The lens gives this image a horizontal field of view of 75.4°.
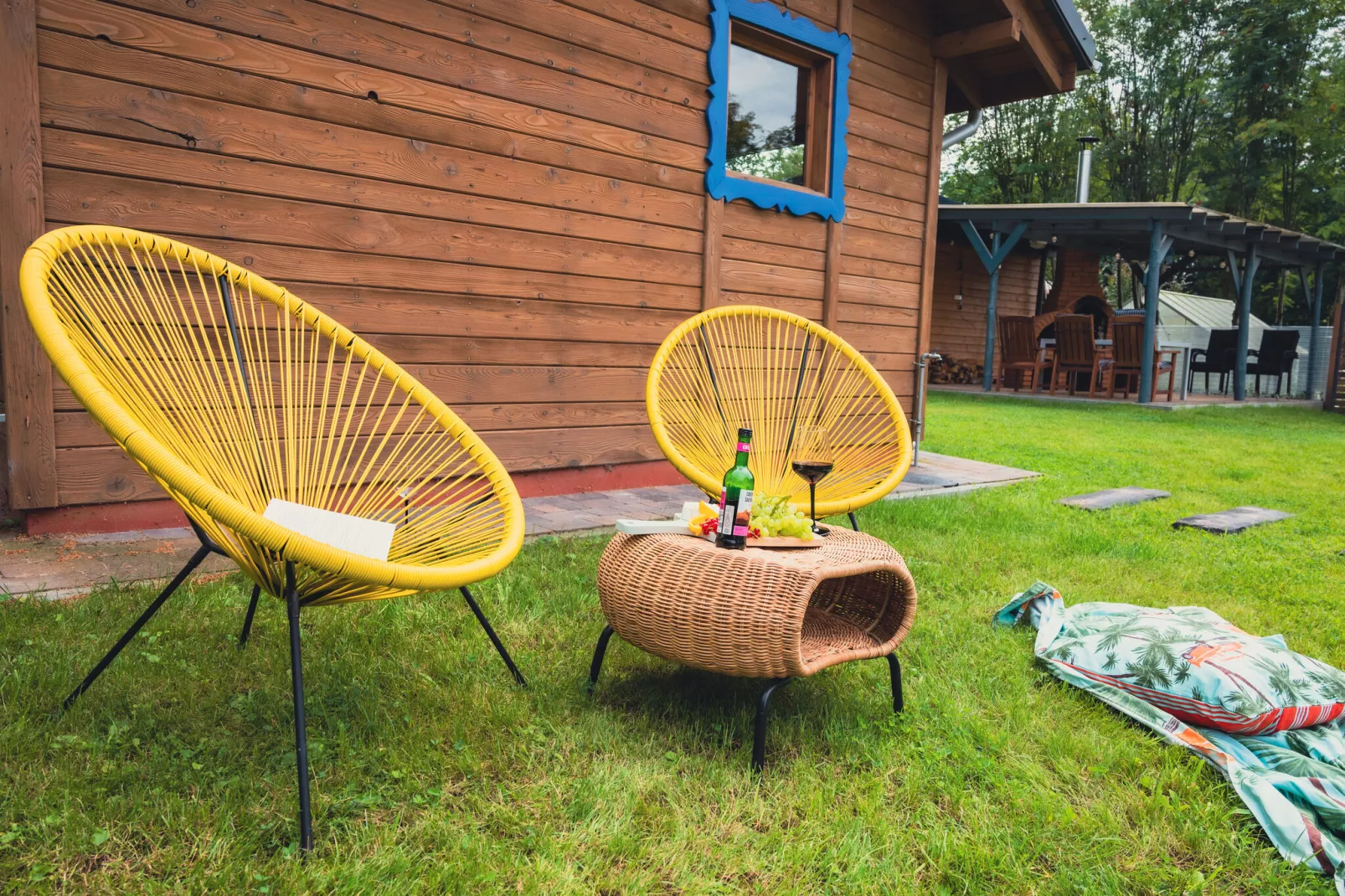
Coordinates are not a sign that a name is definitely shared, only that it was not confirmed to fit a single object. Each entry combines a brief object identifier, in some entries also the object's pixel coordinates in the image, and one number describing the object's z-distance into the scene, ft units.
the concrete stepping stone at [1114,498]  14.60
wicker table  5.58
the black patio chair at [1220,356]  43.50
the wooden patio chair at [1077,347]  38.47
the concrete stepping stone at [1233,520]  12.94
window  15.07
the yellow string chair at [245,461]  4.43
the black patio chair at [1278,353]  43.06
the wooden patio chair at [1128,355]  37.01
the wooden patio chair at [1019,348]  40.40
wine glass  10.51
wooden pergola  36.22
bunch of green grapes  6.63
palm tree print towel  5.06
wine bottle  6.28
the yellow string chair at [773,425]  9.07
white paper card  6.09
